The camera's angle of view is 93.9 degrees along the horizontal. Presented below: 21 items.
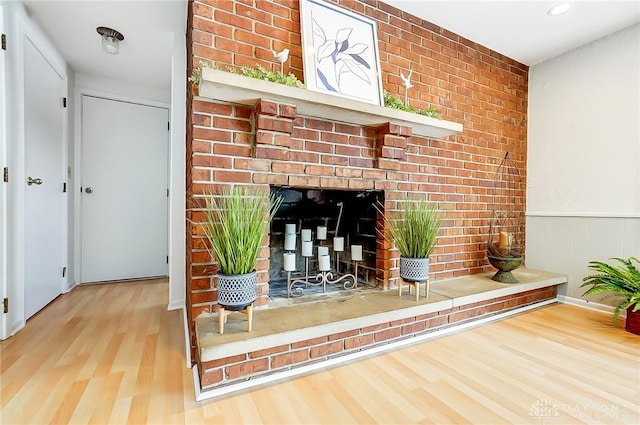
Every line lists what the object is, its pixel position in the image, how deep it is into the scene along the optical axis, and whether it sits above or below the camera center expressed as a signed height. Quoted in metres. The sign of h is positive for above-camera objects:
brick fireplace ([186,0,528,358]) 1.46 +0.47
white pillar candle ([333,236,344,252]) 2.06 -0.25
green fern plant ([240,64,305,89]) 1.41 +0.64
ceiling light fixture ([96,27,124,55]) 2.19 +1.27
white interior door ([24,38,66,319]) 2.07 +0.19
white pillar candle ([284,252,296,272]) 1.72 -0.31
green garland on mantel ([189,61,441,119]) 1.37 +0.64
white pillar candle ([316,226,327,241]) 2.10 -0.17
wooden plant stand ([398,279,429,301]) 1.75 -0.47
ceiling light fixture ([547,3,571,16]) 1.95 +1.34
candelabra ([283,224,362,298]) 1.84 -0.36
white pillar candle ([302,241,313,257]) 1.94 -0.26
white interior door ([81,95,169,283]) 3.00 +0.18
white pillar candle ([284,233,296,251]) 1.88 -0.21
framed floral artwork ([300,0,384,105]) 1.67 +0.93
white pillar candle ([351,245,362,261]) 2.00 -0.29
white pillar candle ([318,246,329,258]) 1.92 -0.28
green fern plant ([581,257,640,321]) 1.94 -0.49
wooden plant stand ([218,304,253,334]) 1.27 -0.47
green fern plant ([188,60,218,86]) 1.33 +0.62
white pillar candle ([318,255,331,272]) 1.85 -0.35
